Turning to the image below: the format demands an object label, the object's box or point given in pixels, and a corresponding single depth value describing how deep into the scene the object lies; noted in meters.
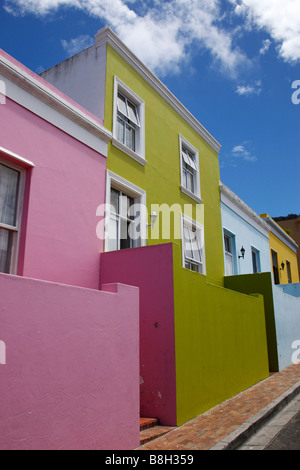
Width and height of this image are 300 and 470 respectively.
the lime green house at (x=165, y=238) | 6.49
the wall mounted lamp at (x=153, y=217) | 9.35
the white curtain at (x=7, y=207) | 5.95
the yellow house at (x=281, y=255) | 19.22
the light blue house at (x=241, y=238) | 14.19
